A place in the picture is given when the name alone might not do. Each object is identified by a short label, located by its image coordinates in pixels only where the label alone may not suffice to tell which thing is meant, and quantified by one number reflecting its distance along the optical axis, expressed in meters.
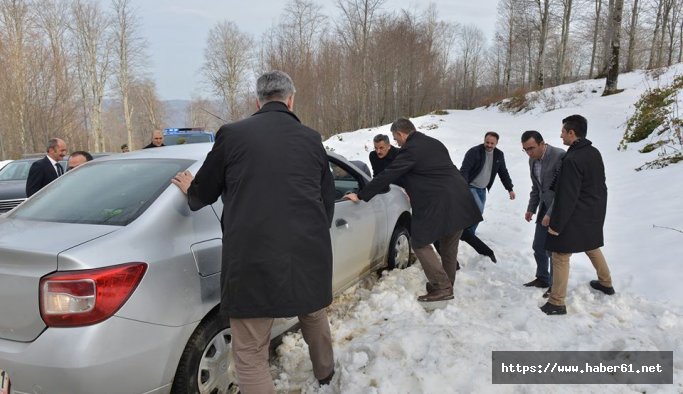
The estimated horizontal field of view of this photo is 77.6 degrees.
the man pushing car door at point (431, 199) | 4.06
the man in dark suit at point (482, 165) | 6.10
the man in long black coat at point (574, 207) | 3.67
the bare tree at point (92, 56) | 33.81
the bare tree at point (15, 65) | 25.92
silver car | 1.99
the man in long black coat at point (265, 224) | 2.13
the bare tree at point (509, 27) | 36.37
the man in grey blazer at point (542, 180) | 4.38
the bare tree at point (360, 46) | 26.97
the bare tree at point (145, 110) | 45.69
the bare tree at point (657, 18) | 27.25
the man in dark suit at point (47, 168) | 5.39
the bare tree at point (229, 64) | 39.81
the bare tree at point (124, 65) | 35.34
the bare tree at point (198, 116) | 62.94
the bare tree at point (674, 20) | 29.14
